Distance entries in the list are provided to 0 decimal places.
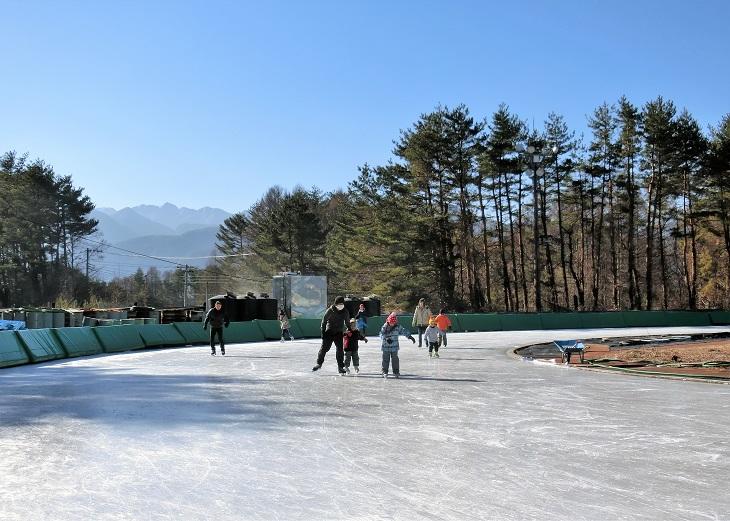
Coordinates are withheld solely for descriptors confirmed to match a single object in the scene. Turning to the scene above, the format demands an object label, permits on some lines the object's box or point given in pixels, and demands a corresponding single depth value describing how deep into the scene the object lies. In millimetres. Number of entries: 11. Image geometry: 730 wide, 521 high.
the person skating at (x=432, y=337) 23203
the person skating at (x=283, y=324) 34344
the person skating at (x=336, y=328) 17078
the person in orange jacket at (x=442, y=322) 25500
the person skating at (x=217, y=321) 23484
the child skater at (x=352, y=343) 17438
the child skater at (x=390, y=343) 16484
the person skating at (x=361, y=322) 29766
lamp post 35219
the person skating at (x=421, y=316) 26375
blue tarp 33653
